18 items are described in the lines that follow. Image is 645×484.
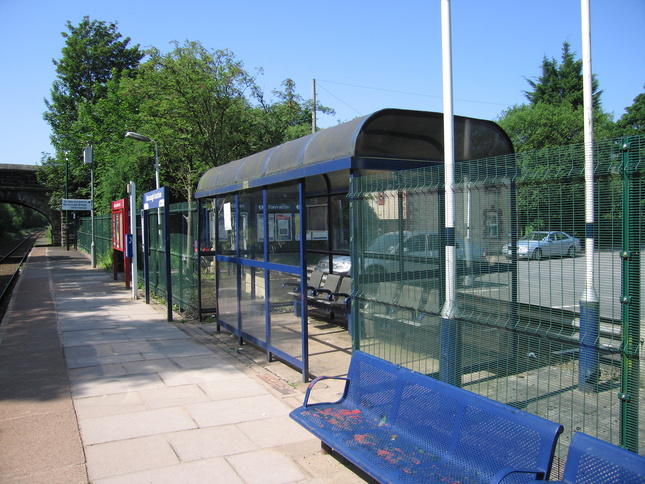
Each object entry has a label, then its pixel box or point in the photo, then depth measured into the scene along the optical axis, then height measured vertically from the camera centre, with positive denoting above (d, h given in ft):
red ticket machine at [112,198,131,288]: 44.50 +0.95
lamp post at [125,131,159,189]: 47.19 +9.26
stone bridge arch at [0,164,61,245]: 146.92 +13.89
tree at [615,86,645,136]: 114.83 +25.35
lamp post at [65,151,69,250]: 111.61 +14.57
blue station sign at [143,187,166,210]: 31.88 +2.53
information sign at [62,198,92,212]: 87.98 +5.93
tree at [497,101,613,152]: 103.14 +21.07
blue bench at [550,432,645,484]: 7.23 -3.38
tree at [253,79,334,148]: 56.85 +13.43
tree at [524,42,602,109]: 128.57 +37.72
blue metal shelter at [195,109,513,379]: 17.31 +1.53
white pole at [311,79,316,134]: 69.31 +16.49
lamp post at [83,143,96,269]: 74.28 +11.53
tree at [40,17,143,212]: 124.67 +40.55
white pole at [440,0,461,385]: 13.39 -1.97
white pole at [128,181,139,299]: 40.16 +0.08
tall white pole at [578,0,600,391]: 9.81 -1.54
